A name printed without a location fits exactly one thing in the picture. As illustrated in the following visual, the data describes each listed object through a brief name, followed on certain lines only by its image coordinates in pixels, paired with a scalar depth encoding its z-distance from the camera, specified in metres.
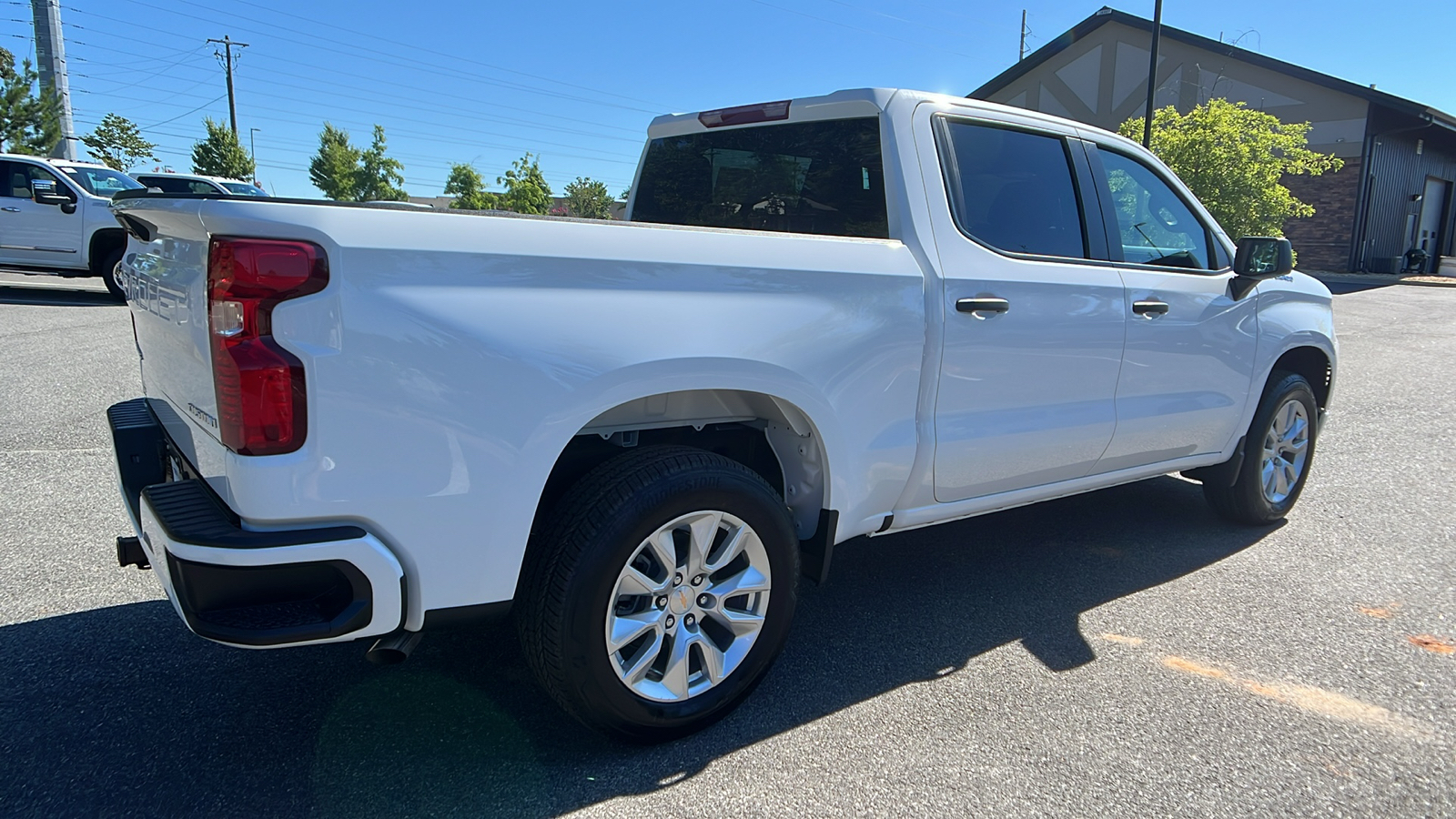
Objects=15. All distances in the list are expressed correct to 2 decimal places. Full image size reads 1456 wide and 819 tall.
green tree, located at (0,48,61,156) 42.94
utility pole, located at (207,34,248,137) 50.28
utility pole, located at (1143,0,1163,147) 17.89
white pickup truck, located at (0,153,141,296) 12.41
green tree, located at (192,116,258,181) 45.75
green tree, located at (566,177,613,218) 62.81
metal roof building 26.38
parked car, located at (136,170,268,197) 14.58
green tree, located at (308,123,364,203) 55.34
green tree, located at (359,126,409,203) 57.72
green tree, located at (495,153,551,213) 60.39
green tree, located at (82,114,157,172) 51.69
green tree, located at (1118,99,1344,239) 17.53
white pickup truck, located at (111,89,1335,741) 1.98
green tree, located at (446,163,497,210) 68.12
